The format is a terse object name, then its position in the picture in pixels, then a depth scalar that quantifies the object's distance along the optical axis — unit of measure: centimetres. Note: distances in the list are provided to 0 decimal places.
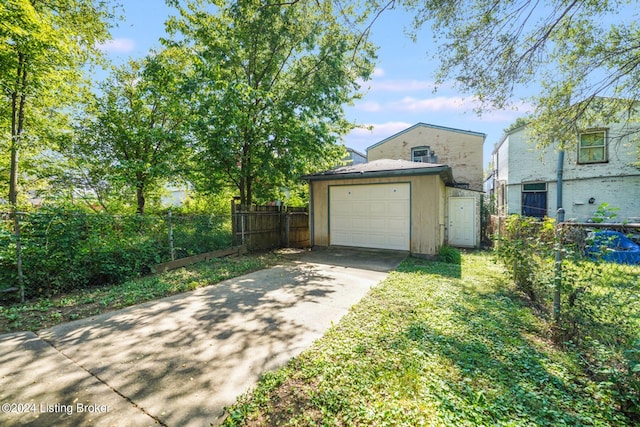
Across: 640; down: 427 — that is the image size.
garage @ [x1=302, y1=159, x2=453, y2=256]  790
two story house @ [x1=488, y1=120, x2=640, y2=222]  1061
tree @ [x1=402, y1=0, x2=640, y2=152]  502
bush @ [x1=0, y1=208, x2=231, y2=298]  423
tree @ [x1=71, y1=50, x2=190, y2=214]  948
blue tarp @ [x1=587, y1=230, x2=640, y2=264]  272
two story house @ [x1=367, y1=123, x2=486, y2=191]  1368
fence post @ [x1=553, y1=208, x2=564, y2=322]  311
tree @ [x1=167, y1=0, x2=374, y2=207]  794
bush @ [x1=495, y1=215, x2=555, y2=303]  357
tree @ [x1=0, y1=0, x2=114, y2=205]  614
